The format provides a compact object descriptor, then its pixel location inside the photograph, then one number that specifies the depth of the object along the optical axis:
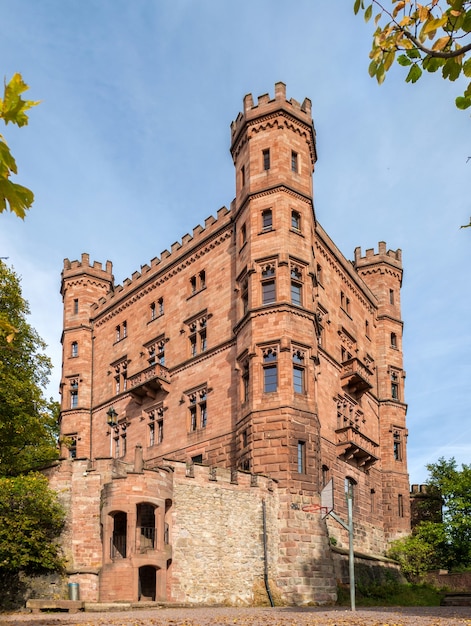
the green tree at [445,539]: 44.69
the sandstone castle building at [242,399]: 28.72
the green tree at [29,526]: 27.12
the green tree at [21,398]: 31.02
